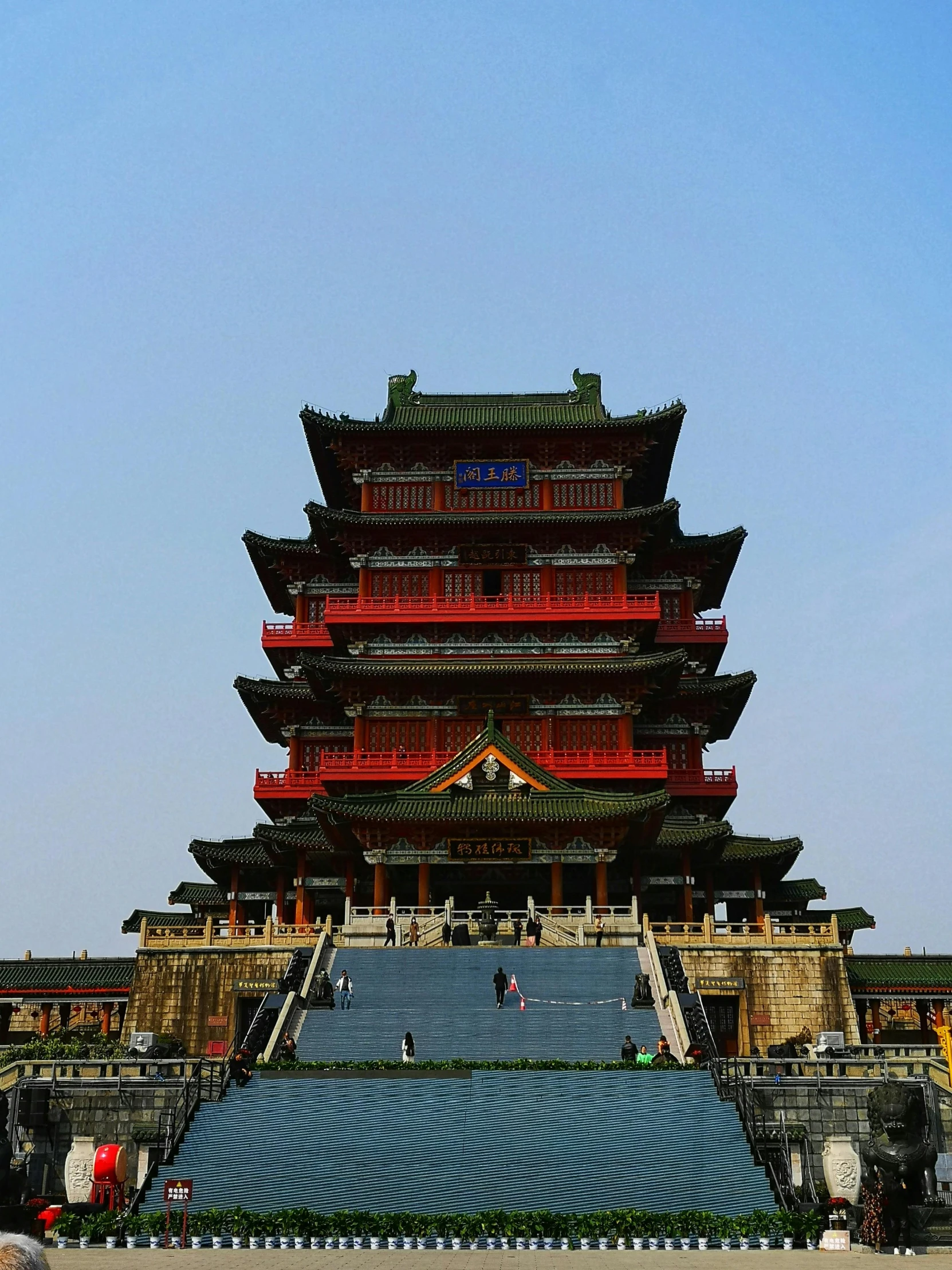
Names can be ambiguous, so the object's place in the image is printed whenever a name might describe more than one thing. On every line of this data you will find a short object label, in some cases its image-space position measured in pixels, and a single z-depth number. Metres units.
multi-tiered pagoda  55.47
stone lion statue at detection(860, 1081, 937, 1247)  22.12
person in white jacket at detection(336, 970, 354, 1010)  39.28
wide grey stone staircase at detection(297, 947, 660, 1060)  35.97
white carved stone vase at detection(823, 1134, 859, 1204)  29.94
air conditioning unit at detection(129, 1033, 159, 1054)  37.31
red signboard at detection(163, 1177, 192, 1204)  24.72
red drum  26.83
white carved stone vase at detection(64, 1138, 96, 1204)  30.69
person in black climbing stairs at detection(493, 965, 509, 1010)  38.88
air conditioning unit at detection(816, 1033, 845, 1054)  34.94
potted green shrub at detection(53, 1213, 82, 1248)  24.64
